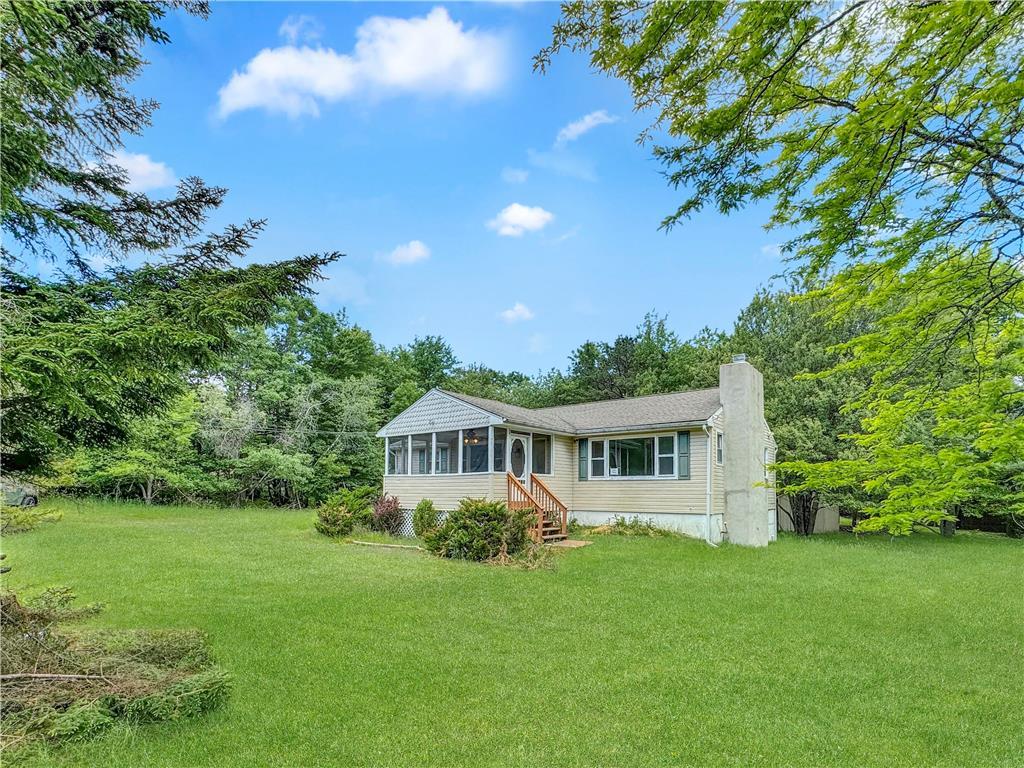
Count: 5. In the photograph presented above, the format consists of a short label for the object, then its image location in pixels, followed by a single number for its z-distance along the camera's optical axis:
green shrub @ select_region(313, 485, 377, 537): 14.43
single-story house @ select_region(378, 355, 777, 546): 14.21
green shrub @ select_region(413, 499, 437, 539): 14.11
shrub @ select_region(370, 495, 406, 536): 15.59
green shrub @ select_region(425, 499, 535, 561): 11.10
